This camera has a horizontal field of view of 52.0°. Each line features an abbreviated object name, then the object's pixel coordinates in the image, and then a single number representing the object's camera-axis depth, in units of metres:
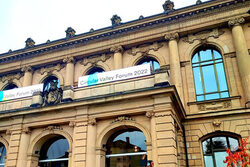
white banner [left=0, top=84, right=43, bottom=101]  20.60
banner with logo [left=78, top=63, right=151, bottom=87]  17.36
